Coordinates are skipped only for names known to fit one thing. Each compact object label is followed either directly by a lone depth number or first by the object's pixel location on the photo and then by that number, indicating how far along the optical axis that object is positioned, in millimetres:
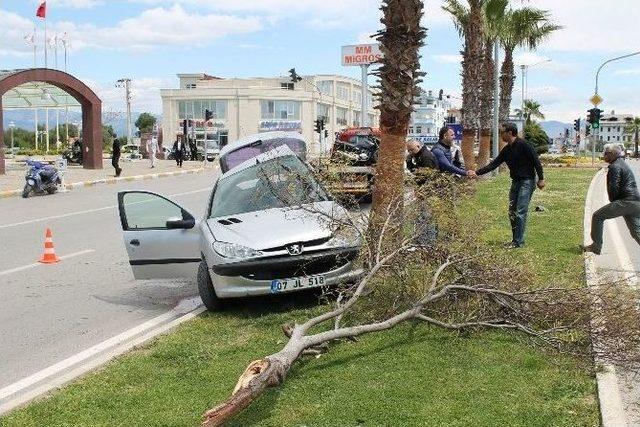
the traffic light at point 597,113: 38312
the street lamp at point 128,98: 89400
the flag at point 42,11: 37062
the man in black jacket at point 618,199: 9711
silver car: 6949
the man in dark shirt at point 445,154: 9953
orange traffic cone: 10719
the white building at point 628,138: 156875
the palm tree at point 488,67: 26719
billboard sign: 67675
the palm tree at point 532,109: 98738
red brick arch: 29016
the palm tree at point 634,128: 110594
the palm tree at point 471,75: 24766
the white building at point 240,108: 100438
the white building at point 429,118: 146125
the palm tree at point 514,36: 30250
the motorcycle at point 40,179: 22562
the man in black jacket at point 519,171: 10031
